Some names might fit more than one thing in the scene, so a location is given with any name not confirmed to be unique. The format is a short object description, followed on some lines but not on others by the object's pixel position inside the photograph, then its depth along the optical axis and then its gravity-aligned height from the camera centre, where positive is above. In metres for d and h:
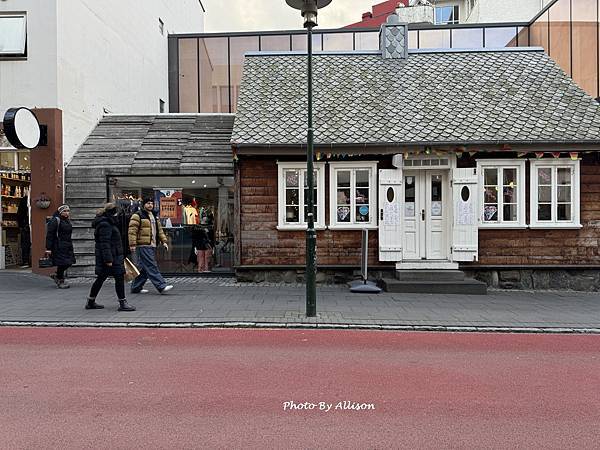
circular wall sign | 11.57 +2.00
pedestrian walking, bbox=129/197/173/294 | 9.96 -0.56
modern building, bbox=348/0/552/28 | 30.61 +12.69
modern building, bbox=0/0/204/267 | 12.75 +3.68
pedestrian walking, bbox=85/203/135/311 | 8.51 -0.62
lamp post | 8.20 +0.46
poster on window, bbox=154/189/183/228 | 13.16 +0.21
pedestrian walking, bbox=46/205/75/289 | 11.04 -0.62
